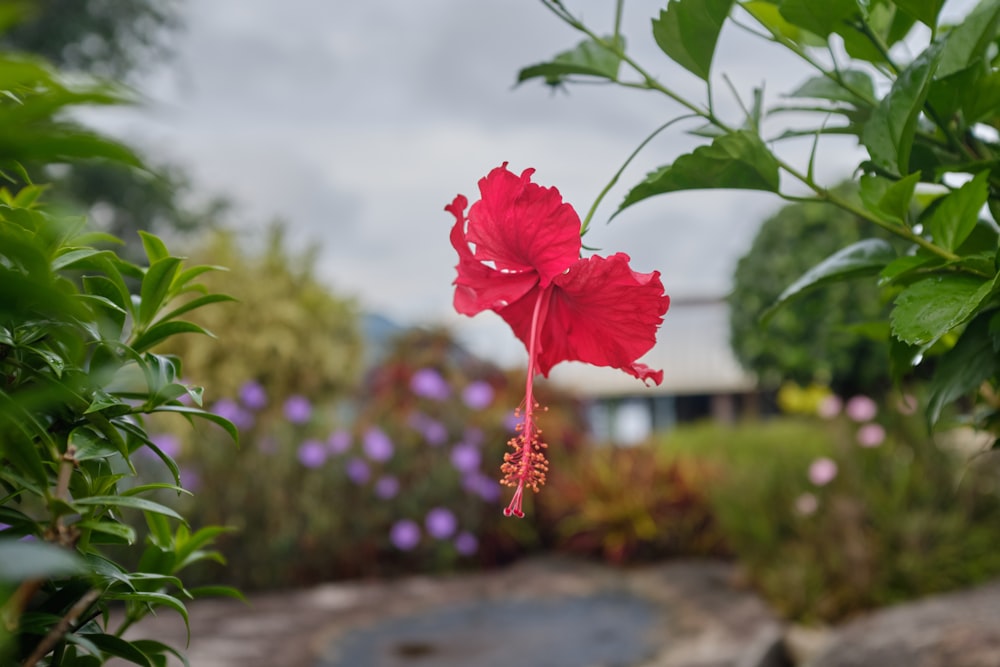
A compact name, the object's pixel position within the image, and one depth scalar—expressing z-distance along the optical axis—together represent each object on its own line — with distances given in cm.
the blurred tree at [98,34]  1209
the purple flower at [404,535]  434
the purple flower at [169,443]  418
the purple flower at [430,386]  522
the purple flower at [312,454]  446
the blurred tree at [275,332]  628
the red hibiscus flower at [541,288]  55
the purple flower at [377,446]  459
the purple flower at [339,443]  458
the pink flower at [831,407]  458
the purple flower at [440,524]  444
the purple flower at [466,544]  445
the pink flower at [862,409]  426
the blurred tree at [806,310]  450
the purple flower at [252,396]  485
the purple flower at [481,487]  472
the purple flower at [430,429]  489
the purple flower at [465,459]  473
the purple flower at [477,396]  521
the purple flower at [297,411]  475
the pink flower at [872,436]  414
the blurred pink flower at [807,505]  394
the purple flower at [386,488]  452
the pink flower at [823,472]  404
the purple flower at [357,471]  454
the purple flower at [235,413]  451
